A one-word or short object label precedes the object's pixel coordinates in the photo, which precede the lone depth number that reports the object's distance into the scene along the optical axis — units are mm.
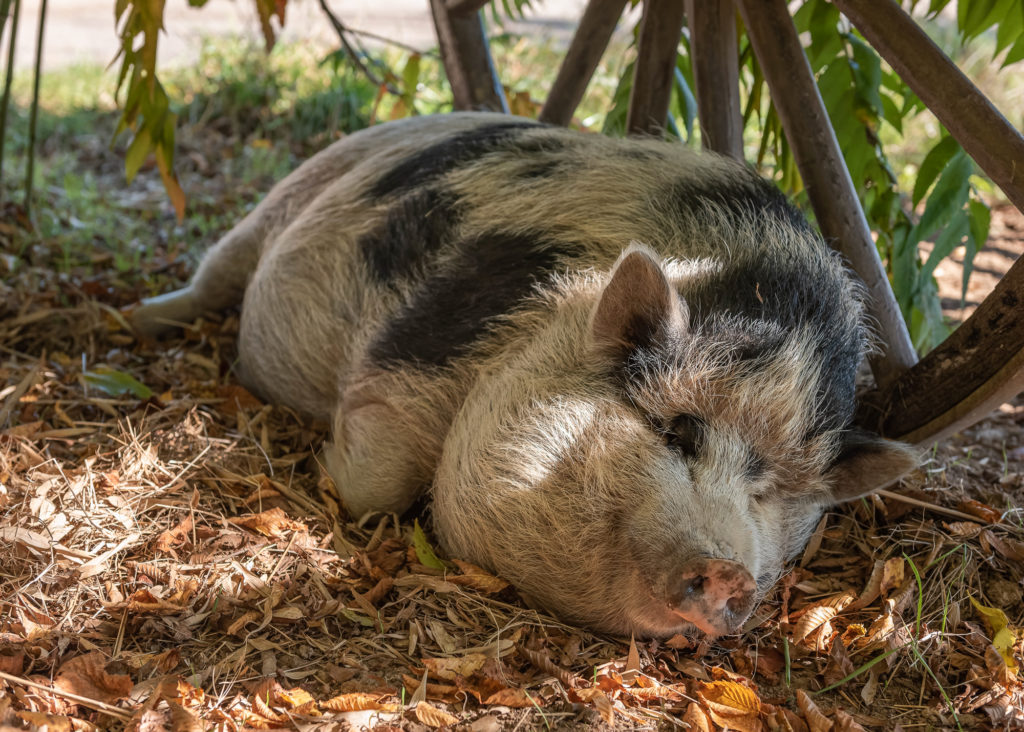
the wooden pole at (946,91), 2289
